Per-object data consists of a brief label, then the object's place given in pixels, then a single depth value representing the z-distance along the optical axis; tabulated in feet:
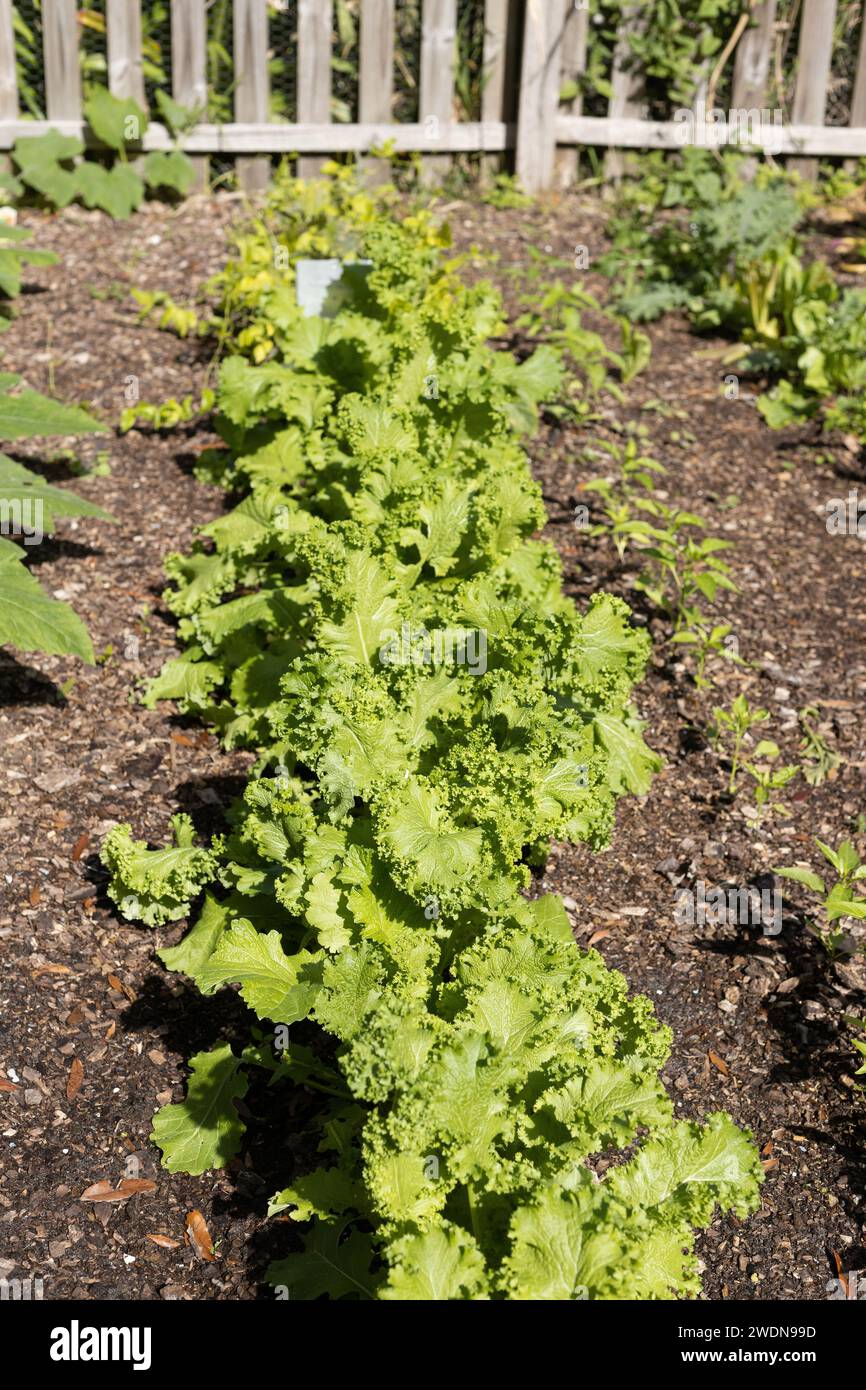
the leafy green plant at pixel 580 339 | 21.02
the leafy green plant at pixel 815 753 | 15.24
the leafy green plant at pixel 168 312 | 21.75
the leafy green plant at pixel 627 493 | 17.34
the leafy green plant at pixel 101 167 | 24.75
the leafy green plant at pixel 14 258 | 17.48
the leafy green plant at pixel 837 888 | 12.10
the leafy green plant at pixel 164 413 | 19.80
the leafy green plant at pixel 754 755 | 14.55
